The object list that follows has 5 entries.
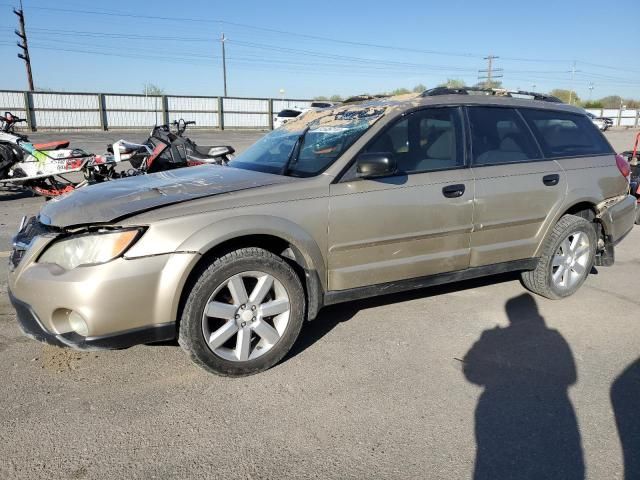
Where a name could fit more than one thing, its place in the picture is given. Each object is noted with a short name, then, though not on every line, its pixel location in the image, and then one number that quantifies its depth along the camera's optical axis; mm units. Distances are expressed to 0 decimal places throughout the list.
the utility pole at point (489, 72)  72500
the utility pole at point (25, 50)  36188
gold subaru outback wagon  2861
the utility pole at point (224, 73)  57881
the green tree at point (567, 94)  66156
